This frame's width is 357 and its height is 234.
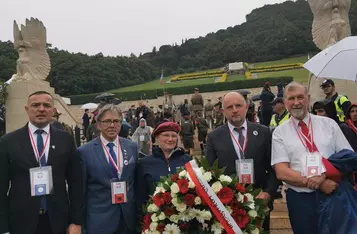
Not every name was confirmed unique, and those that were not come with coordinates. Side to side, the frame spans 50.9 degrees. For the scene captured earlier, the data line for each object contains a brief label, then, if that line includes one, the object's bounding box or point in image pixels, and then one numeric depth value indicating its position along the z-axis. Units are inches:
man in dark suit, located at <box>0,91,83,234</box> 113.0
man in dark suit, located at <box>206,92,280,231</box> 129.8
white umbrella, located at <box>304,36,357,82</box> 156.6
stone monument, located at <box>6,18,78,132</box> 582.6
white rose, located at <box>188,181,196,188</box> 102.7
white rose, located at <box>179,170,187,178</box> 106.0
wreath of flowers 101.4
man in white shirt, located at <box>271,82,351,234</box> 117.3
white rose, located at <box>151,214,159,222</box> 104.0
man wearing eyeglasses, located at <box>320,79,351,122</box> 196.4
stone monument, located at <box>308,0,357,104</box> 419.5
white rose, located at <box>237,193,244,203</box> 103.1
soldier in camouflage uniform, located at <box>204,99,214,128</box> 606.0
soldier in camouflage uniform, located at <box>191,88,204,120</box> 553.9
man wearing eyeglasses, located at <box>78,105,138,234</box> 122.3
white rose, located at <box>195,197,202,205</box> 101.6
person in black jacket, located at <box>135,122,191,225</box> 128.9
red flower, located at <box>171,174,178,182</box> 106.8
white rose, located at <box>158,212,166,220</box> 103.0
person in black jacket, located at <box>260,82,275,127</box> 389.4
